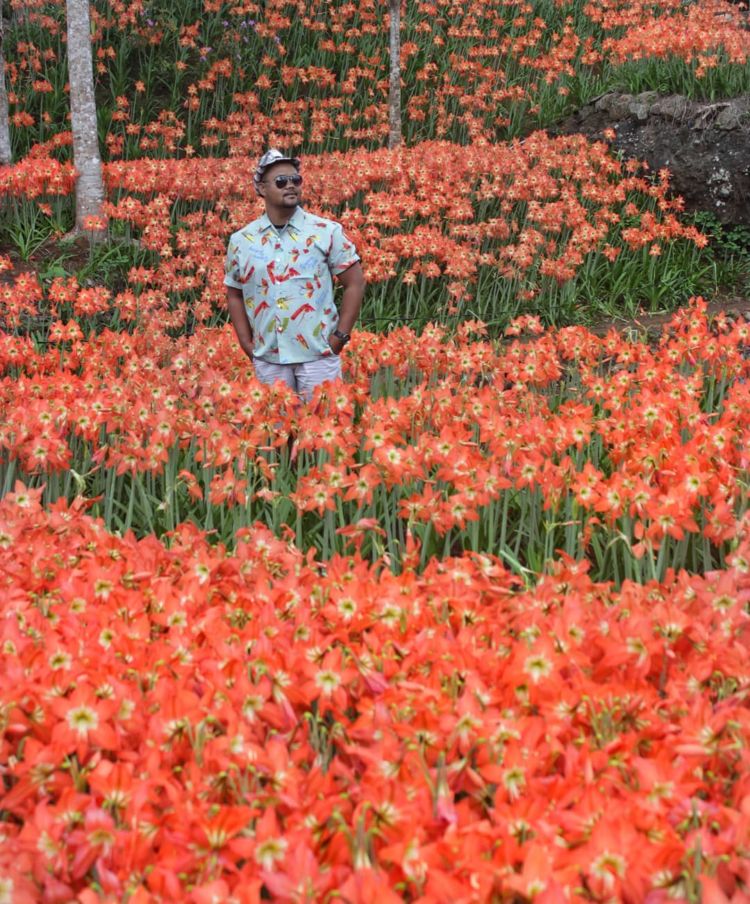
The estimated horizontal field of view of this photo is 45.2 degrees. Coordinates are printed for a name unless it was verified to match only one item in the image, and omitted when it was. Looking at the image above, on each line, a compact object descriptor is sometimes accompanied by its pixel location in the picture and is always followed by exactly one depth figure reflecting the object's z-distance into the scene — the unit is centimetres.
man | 455
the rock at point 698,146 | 962
